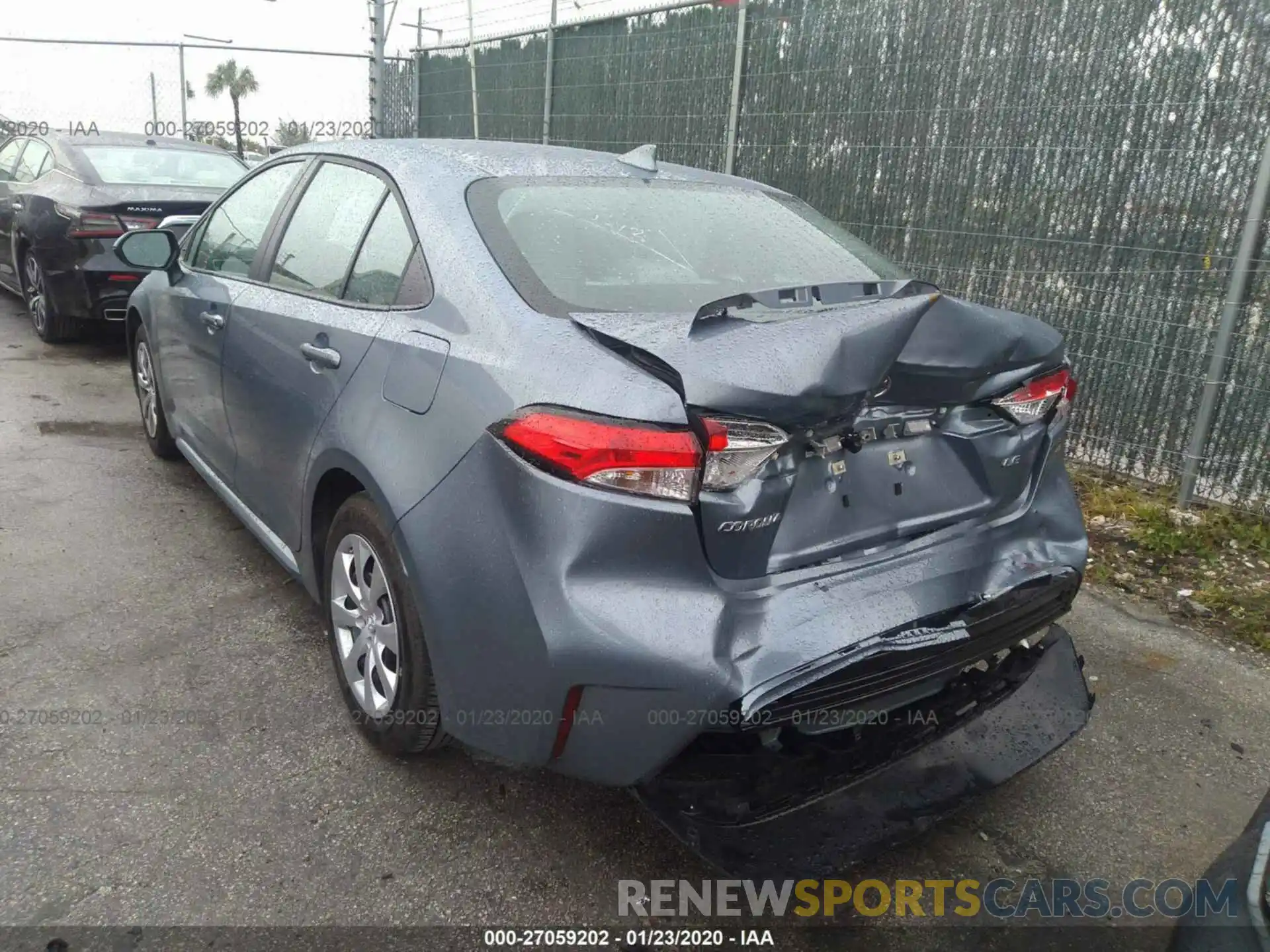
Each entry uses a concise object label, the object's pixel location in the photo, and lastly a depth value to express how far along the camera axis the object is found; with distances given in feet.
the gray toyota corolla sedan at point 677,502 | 6.19
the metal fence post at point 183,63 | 48.32
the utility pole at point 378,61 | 32.83
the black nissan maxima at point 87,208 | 21.48
